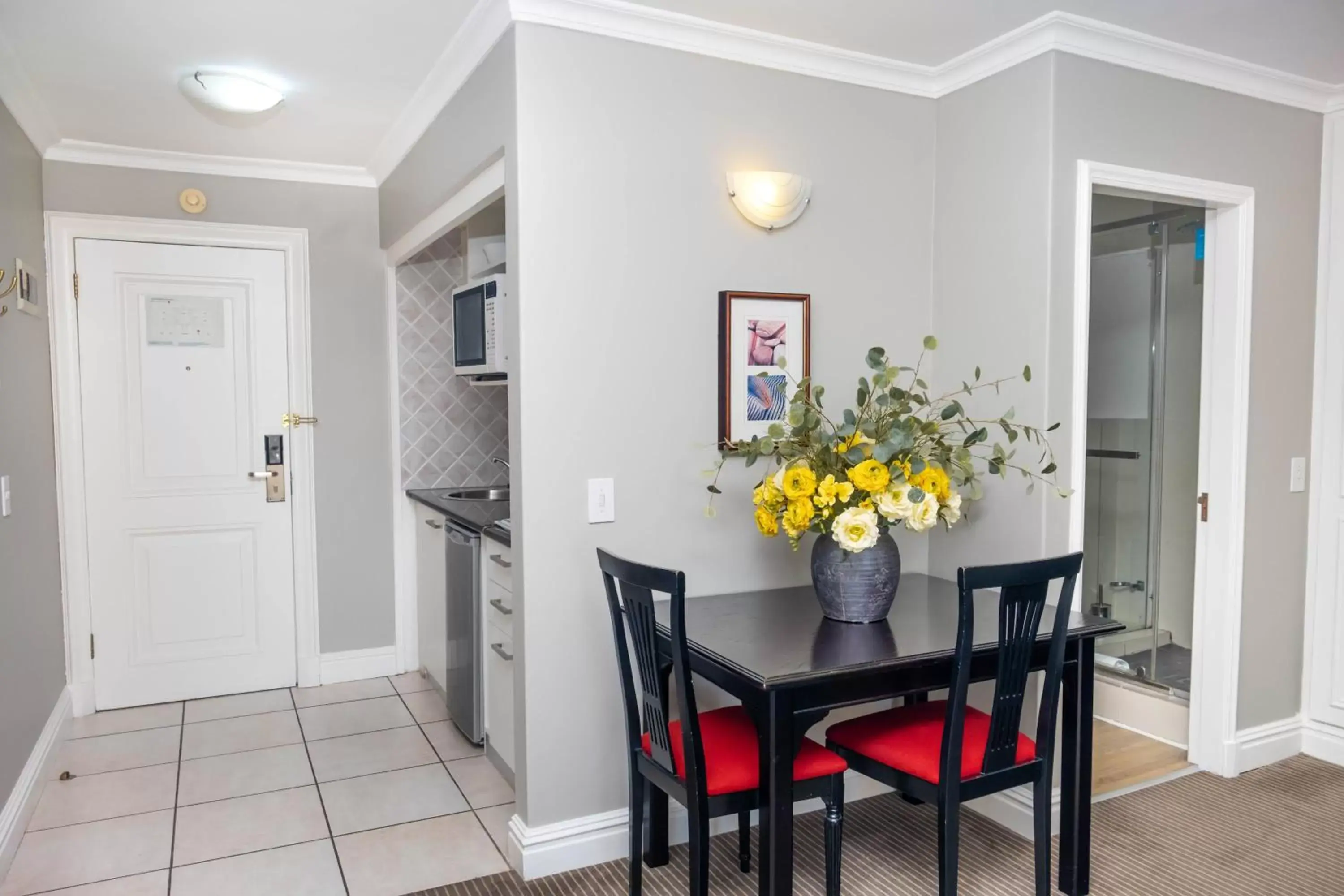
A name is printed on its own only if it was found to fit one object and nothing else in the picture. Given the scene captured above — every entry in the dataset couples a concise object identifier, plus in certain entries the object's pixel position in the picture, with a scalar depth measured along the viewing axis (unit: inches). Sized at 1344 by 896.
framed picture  106.0
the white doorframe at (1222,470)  119.5
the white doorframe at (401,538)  169.3
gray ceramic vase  90.5
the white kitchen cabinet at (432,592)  149.9
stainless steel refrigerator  129.3
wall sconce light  104.8
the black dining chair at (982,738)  79.2
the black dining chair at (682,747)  79.0
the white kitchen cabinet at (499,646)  117.3
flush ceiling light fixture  114.9
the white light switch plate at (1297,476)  126.8
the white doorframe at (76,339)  146.9
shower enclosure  151.6
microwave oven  130.5
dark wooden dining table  76.7
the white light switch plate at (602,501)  99.8
